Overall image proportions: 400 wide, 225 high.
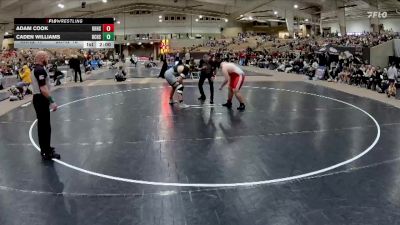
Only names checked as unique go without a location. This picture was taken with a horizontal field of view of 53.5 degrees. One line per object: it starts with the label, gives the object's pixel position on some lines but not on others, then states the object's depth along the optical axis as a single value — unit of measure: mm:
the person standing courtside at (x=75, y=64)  20916
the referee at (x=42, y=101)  6488
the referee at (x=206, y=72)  12875
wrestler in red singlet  11414
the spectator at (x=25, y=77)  15427
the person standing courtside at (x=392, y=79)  14258
